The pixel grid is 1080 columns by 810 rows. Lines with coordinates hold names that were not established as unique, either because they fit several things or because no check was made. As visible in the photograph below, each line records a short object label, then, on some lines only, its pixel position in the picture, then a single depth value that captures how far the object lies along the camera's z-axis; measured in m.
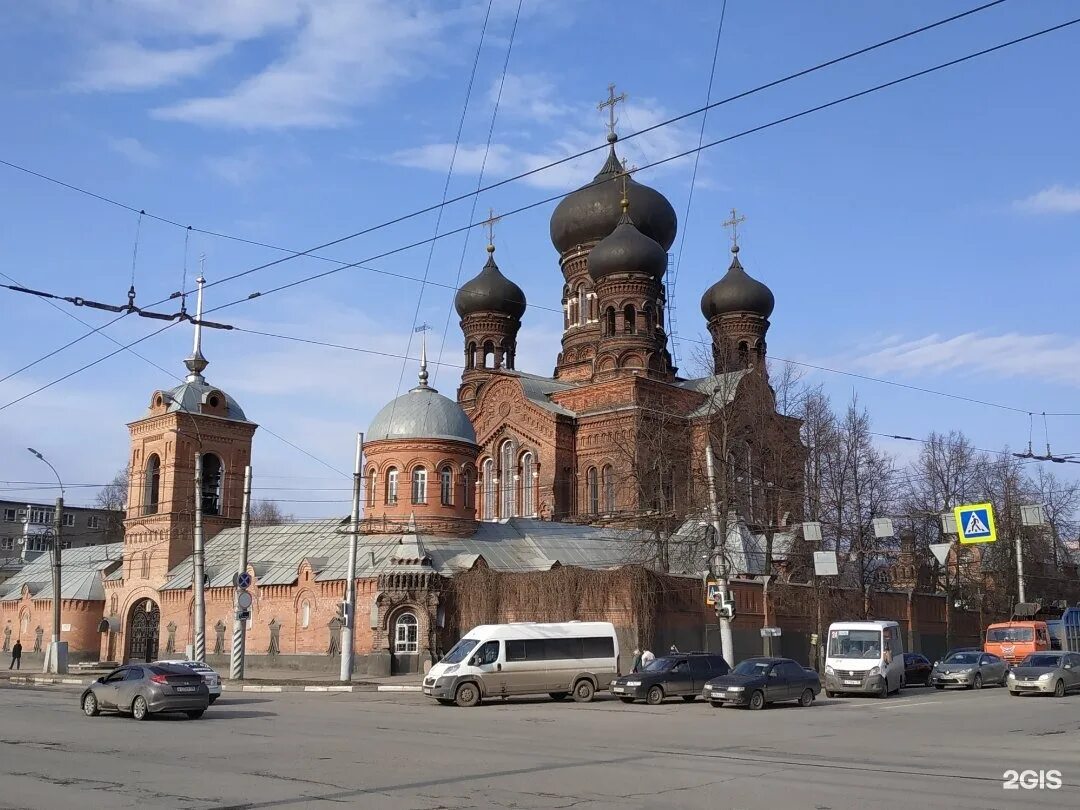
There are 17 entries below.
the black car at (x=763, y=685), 23.09
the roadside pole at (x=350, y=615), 31.59
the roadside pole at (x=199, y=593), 31.85
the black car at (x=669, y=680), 25.34
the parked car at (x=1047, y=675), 26.42
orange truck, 37.69
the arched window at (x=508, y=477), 51.94
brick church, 37.78
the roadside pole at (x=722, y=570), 30.53
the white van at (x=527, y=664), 24.89
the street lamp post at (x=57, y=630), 38.88
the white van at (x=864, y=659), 27.28
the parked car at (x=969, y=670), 31.16
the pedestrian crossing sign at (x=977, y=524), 30.06
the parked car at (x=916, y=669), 32.88
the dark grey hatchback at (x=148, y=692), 19.05
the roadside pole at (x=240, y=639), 32.00
